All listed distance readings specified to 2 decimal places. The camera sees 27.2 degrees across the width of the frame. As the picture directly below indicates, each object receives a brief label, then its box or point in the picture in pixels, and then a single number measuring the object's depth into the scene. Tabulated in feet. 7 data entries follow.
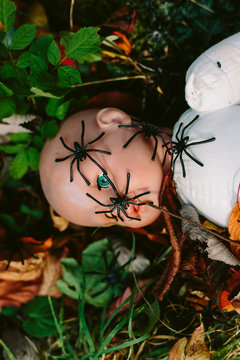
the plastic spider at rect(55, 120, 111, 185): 1.19
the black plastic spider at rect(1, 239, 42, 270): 1.40
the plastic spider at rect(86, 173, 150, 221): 1.19
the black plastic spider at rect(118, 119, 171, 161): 1.24
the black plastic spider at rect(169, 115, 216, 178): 1.13
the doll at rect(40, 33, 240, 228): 1.09
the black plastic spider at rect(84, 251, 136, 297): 1.42
